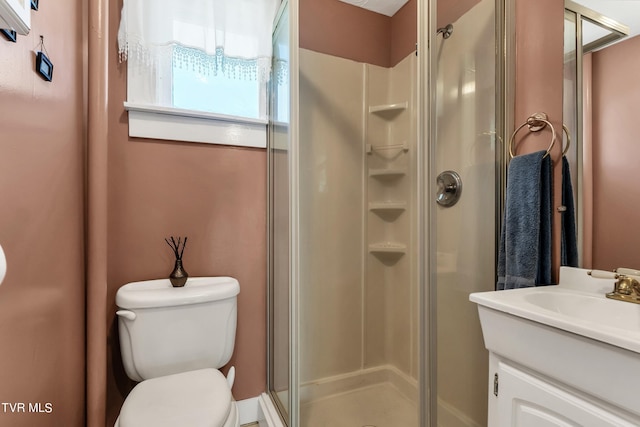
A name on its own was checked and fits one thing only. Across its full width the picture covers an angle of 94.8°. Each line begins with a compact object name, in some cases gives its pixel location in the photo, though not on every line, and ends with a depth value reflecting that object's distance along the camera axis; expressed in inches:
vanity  19.6
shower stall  37.9
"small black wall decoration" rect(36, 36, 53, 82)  31.8
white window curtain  53.2
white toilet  39.3
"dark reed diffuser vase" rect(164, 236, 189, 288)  53.0
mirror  31.0
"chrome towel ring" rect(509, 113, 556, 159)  35.7
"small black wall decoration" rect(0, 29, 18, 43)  25.9
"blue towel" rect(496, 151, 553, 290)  34.8
